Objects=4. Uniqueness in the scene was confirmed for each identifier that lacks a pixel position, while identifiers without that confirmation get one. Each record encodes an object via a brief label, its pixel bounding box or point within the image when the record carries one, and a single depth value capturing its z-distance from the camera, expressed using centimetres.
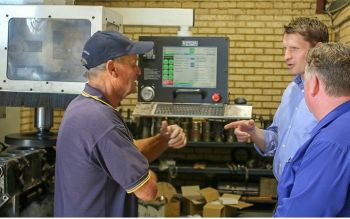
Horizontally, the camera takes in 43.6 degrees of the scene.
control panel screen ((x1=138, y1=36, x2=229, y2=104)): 286
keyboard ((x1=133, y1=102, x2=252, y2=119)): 270
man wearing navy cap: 164
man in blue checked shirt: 224
